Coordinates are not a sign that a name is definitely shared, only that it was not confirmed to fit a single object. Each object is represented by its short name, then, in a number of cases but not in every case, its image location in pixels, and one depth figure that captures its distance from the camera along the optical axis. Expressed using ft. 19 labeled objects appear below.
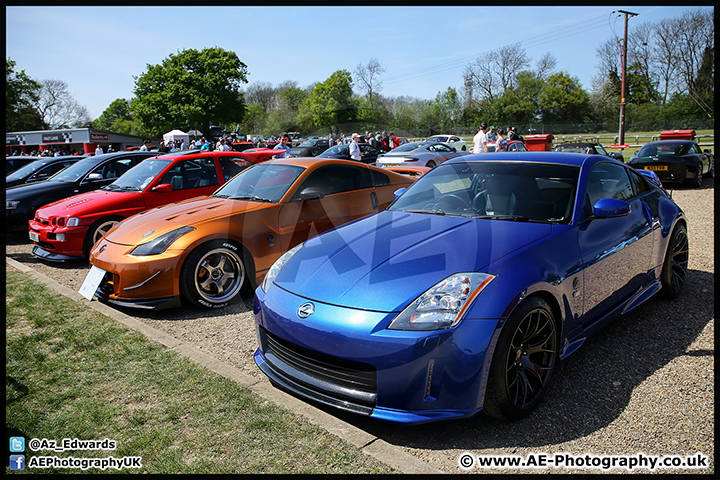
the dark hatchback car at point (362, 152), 67.00
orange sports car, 14.44
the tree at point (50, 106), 237.04
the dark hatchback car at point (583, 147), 43.70
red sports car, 21.26
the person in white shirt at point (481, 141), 48.32
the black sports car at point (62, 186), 27.53
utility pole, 103.86
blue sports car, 7.71
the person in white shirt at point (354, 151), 61.52
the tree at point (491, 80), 208.95
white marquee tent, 148.32
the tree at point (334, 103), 147.23
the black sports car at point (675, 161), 39.78
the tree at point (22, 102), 150.16
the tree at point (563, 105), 197.47
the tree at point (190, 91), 186.39
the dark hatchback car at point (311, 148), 89.15
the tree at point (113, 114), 393.50
